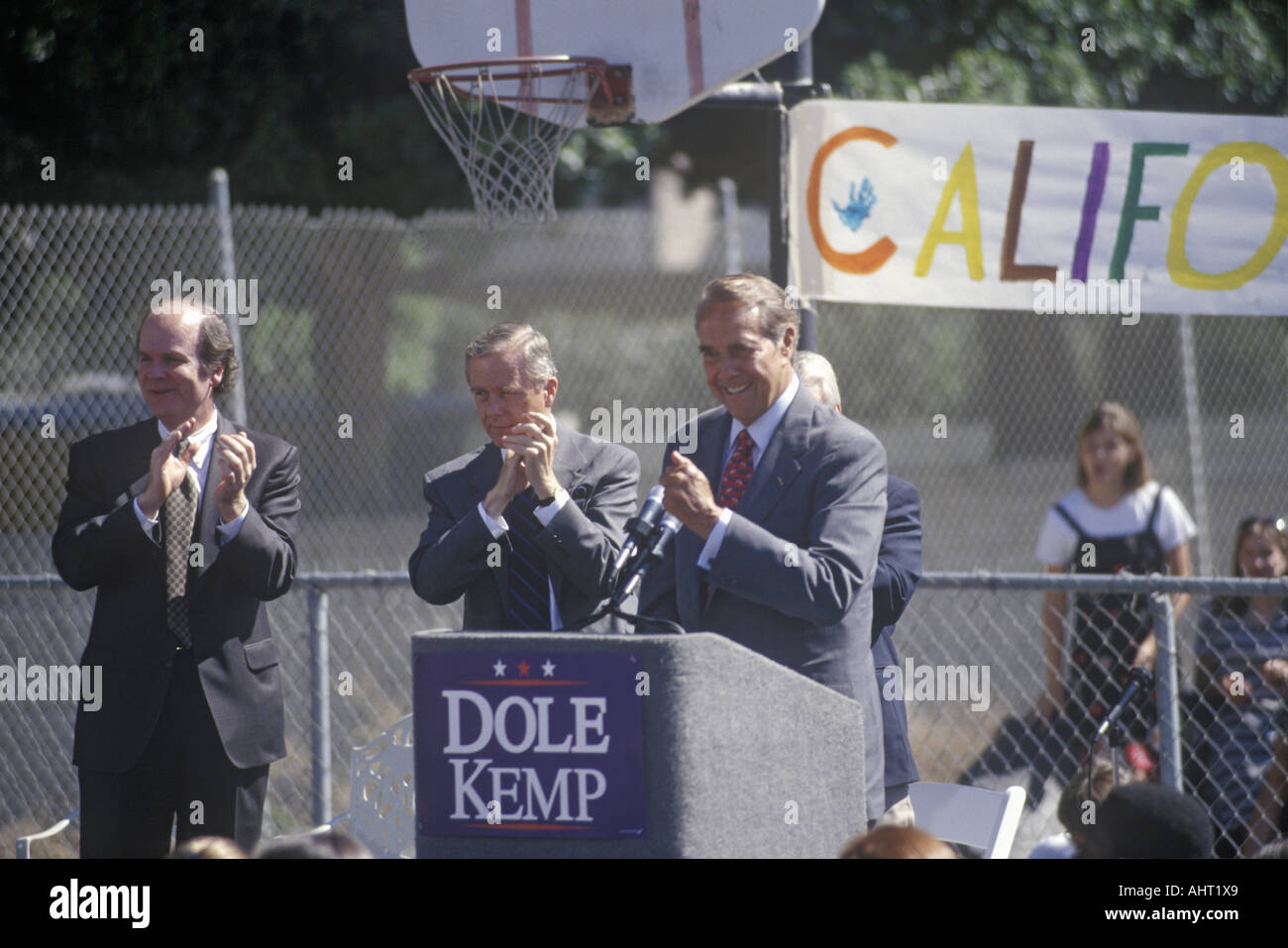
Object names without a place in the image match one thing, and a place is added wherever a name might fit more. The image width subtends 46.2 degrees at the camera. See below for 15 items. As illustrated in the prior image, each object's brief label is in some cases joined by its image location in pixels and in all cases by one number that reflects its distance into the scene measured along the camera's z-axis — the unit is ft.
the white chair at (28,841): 15.39
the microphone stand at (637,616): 10.39
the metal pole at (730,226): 29.40
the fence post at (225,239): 24.49
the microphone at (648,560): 10.58
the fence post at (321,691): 18.94
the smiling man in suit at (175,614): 13.50
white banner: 19.06
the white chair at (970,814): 13.53
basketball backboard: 17.26
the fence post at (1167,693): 17.54
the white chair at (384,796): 15.11
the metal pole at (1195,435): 29.91
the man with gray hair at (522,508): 12.94
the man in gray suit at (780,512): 11.35
